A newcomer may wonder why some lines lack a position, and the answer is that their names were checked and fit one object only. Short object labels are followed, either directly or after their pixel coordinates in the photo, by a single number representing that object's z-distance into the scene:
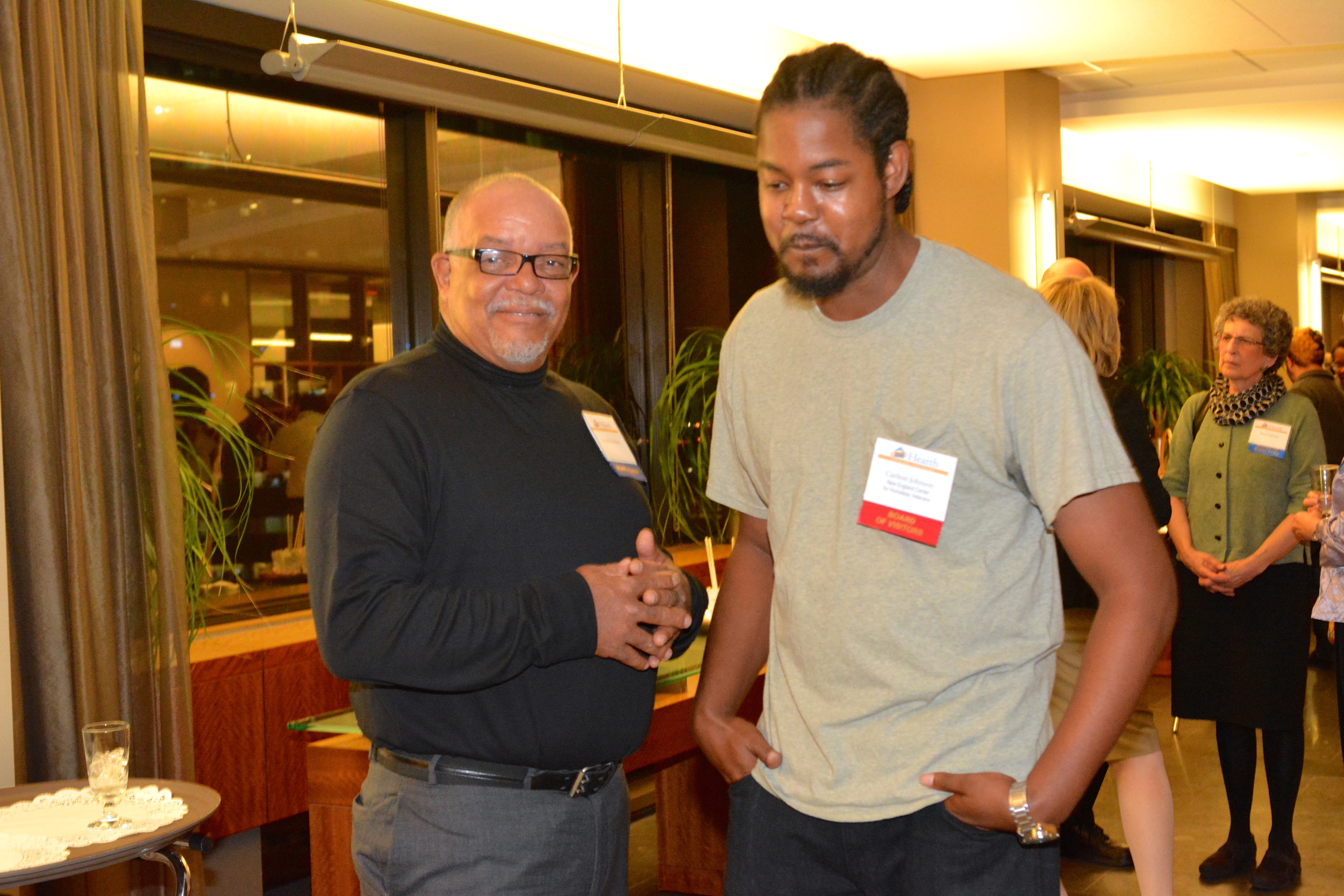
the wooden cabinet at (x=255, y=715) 3.10
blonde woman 2.85
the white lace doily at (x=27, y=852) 1.77
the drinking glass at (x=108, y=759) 2.04
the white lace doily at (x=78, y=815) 1.92
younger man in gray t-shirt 1.36
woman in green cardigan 3.60
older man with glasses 1.61
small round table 1.77
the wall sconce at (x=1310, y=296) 10.83
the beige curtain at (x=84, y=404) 2.49
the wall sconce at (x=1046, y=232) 6.39
